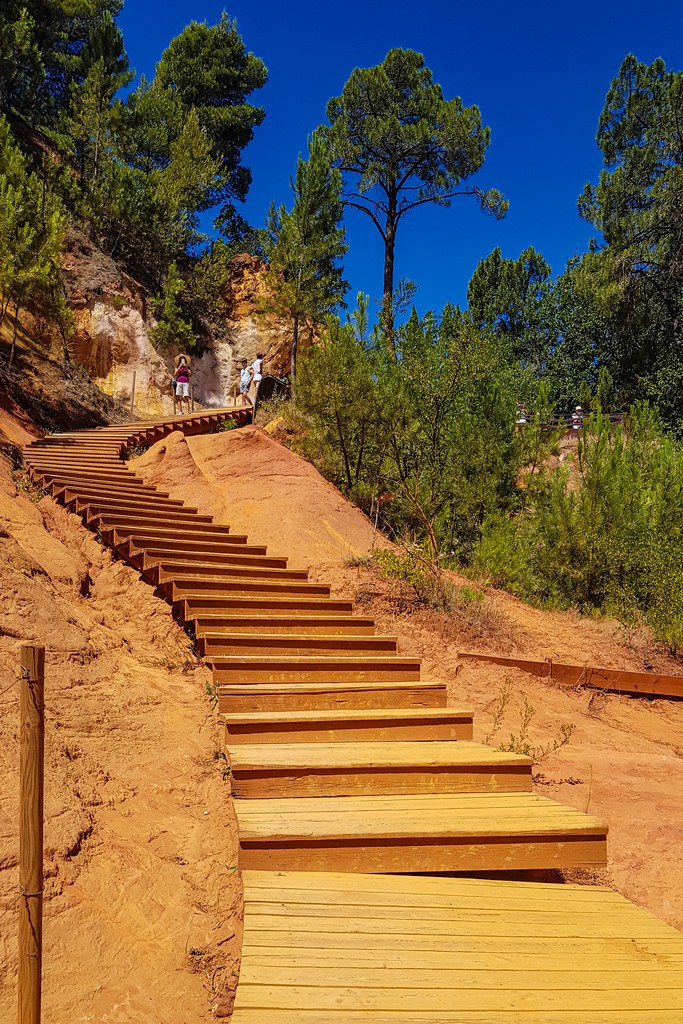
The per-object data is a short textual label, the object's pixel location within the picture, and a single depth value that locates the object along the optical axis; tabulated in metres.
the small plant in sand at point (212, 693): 4.78
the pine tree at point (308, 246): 20.30
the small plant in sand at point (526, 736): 5.40
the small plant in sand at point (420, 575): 7.89
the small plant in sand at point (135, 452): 11.81
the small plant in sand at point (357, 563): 8.62
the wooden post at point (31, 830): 1.94
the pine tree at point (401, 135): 21.27
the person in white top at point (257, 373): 15.78
